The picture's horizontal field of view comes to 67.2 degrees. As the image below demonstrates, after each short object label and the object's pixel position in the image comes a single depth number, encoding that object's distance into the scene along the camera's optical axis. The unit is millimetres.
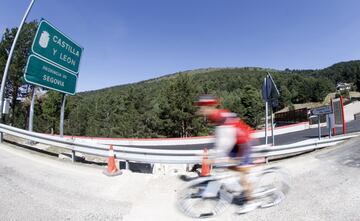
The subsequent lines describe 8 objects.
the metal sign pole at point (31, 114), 11236
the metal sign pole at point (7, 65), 11652
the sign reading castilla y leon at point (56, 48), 10664
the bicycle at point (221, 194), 4914
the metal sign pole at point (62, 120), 11766
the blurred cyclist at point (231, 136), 4809
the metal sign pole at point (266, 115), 9755
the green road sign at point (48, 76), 10364
